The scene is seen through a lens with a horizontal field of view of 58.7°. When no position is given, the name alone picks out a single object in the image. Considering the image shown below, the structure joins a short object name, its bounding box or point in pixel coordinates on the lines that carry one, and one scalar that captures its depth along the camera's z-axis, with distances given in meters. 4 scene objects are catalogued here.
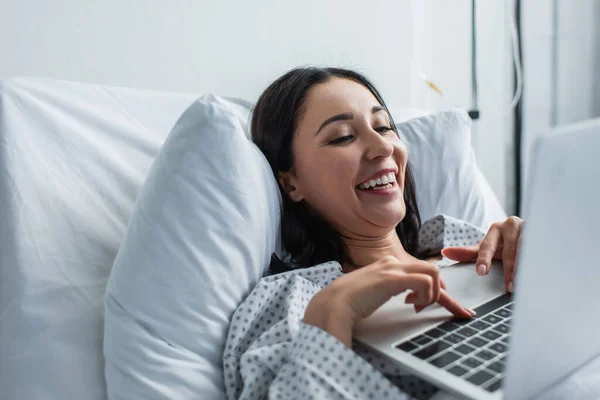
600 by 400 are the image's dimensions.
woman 0.64
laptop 0.45
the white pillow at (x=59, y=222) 0.72
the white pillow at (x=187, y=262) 0.70
